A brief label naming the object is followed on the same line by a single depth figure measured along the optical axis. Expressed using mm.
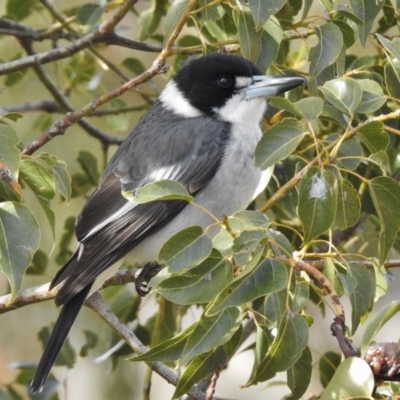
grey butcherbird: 5418
